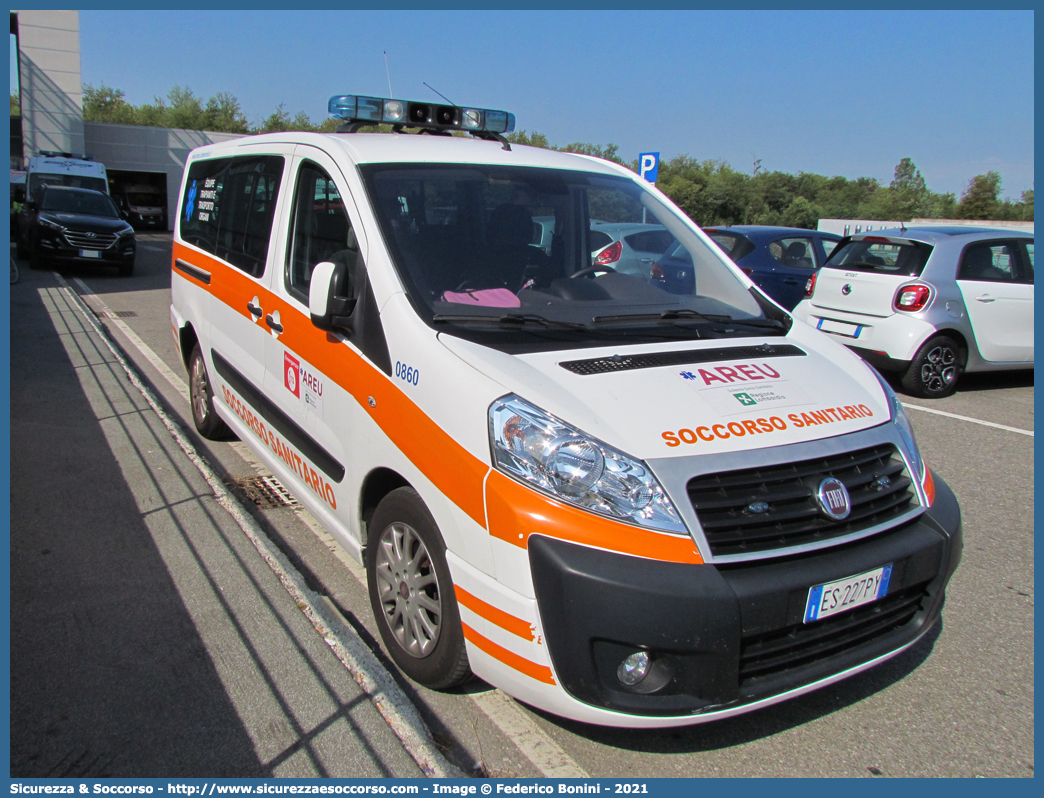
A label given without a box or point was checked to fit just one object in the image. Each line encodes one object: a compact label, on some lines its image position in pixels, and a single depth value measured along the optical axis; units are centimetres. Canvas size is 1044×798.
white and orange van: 226
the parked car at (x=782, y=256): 996
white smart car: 780
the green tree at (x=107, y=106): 7075
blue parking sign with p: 1295
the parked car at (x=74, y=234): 1522
